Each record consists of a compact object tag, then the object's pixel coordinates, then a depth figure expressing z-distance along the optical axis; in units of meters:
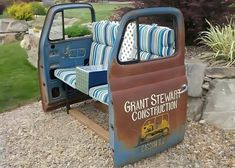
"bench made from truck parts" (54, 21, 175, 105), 2.31
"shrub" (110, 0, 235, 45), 3.08
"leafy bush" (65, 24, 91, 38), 3.90
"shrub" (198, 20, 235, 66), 2.75
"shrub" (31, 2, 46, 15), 8.31
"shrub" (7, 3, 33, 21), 7.23
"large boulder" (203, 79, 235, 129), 2.61
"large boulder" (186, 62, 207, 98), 2.63
